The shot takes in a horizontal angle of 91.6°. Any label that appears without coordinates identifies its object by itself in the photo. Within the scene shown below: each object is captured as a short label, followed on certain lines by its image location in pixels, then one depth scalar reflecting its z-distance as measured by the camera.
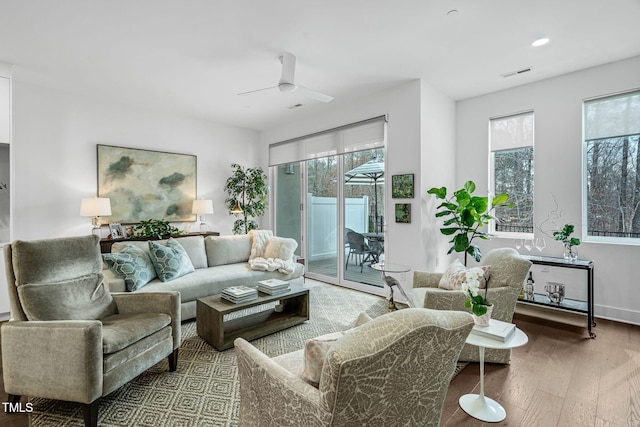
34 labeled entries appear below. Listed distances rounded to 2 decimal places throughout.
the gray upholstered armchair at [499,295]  2.45
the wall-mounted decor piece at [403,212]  4.09
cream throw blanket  4.15
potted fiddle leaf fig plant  3.51
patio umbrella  4.59
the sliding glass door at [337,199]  4.66
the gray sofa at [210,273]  3.34
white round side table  1.79
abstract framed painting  4.67
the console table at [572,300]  3.16
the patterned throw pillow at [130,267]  3.12
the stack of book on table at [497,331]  1.82
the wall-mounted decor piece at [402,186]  4.05
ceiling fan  3.27
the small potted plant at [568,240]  3.40
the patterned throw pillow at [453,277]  2.80
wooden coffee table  2.76
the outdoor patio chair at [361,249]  4.77
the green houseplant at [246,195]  5.78
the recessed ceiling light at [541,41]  2.99
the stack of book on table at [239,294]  2.89
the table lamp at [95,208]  4.15
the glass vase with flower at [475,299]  1.80
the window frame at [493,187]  4.08
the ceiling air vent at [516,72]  3.66
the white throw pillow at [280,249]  4.38
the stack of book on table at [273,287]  3.14
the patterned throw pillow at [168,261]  3.44
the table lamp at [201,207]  5.35
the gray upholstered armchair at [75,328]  1.75
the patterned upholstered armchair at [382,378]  0.95
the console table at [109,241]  4.21
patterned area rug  1.89
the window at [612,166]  3.45
